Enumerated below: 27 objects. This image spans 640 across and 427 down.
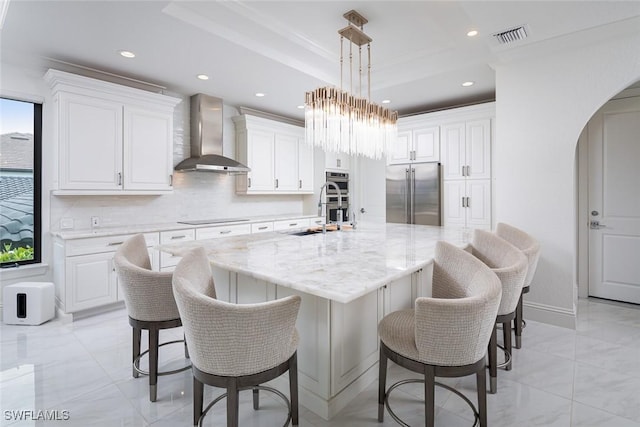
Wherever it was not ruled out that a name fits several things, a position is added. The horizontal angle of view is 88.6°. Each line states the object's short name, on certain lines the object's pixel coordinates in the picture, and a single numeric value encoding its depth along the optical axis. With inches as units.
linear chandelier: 105.7
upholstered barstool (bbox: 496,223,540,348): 97.6
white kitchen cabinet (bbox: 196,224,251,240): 163.0
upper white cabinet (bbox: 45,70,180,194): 131.3
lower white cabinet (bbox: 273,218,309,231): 205.3
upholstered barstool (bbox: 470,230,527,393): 76.3
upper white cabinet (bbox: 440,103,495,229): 178.2
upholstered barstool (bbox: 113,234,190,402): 73.7
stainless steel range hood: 174.1
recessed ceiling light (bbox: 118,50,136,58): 126.8
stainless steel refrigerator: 192.9
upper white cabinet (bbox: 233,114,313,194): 200.7
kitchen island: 62.6
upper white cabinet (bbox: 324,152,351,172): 237.8
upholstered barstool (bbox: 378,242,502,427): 54.3
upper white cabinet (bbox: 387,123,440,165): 196.0
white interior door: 143.9
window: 135.7
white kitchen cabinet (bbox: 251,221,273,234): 190.9
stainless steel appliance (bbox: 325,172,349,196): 239.6
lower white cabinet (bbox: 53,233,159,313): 127.0
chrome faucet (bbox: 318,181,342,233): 126.4
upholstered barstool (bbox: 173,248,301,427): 49.1
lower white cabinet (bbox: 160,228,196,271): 150.7
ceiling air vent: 110.3
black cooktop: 176.3
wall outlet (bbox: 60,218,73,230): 140.7
